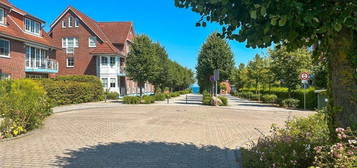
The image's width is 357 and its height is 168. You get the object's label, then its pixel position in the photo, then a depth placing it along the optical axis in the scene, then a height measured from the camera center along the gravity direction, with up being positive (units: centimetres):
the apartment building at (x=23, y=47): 2297 +435
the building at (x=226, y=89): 7426 -56
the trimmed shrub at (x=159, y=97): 3168 -118
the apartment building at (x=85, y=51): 3569 +549
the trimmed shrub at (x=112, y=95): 3298 -90
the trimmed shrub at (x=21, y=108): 834 -68
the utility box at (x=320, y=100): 1839 -99
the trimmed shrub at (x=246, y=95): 3878 -121
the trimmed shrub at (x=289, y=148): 429 -115
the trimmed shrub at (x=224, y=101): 2405 -133
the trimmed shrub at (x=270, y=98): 2798 -125
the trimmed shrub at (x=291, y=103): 2248 -141
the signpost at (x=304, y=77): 2023 +83
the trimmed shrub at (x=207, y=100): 2452 -120
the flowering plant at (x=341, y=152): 306 -85
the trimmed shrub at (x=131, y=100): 2605 -123
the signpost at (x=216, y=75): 2151 +110
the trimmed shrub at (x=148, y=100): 2659 -127
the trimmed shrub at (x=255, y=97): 3459 -130
